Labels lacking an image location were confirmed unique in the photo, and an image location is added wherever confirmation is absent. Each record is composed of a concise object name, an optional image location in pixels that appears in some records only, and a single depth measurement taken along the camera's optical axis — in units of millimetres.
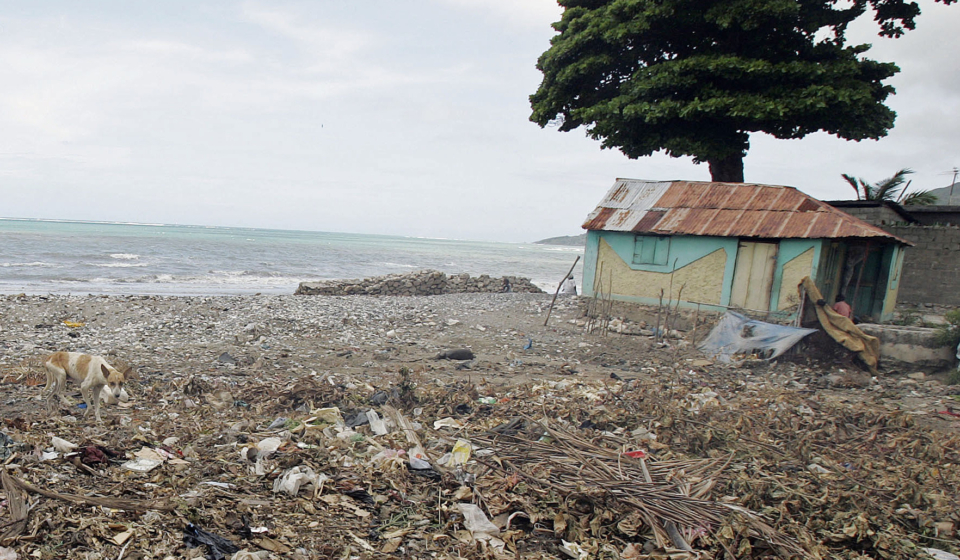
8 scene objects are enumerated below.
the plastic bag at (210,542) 2865
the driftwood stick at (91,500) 3078
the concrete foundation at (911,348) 8257
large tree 13352
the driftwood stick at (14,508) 2703
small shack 10320
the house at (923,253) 13789
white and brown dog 4609
